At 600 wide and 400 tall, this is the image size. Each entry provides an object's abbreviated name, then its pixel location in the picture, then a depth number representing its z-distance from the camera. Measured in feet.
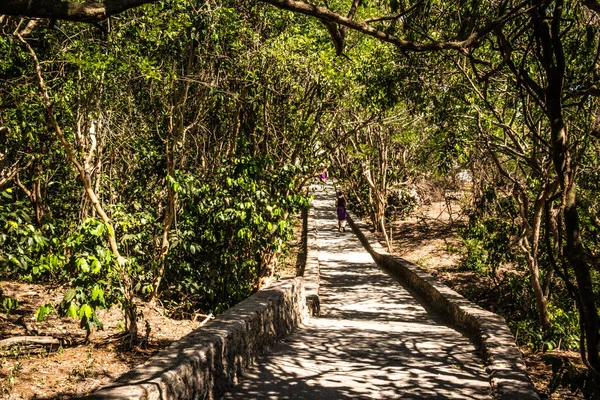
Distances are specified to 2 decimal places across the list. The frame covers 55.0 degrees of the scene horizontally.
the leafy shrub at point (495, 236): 37.76
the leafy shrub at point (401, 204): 85.35
